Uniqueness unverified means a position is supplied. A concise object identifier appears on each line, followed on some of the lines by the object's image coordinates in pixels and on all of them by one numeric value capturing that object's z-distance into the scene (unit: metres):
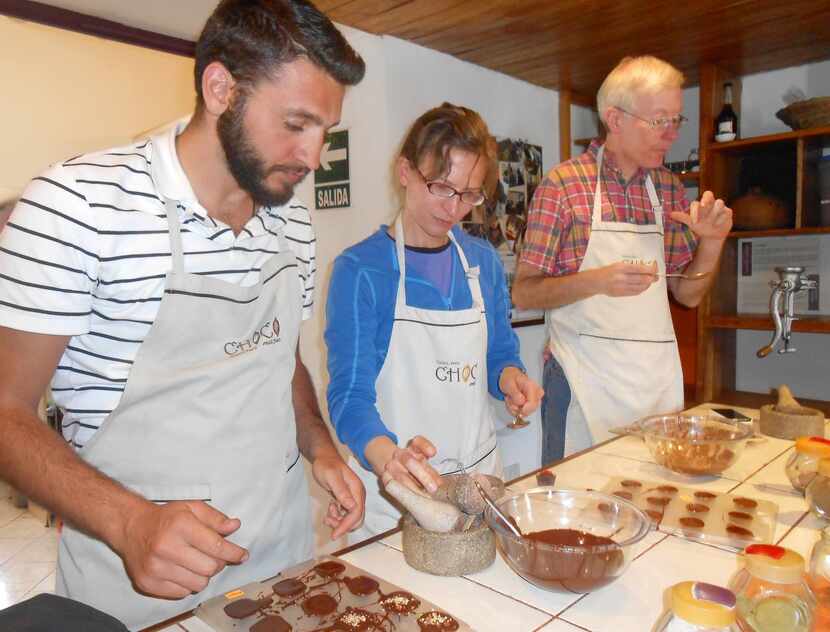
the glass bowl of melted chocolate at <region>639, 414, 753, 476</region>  1.27
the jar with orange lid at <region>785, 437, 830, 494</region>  1.14
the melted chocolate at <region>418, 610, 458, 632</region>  0.75
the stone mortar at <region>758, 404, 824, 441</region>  1.50
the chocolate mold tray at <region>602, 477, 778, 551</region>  1.01
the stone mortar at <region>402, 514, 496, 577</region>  0.90
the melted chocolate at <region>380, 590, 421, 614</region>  0.79
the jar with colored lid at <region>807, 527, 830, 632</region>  0.78
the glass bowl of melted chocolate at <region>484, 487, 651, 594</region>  0.83
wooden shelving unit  2.82
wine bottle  2.98
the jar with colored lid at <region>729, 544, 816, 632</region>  0.67
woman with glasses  1.38
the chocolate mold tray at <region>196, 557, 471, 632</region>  0.76
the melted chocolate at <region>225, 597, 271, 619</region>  0.78
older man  1.89
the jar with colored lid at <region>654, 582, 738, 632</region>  0.62
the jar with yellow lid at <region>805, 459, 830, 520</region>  1.03
